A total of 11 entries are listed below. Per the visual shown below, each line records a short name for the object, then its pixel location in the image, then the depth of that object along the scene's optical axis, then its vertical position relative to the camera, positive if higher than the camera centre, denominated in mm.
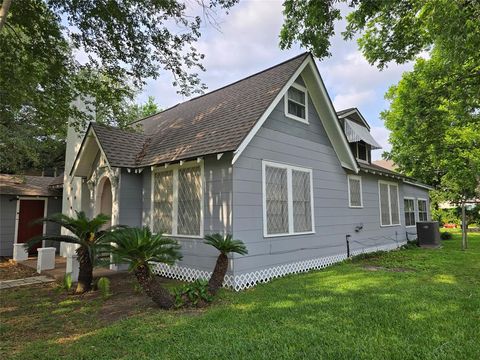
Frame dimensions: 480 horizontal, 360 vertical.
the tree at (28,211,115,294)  6863 -504
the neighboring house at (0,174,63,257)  12734 +481
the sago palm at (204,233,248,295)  6152 -789
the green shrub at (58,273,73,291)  6957 -1479
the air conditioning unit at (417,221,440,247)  15172 -978
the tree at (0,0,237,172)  7277 +4312
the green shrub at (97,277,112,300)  6575 -1495
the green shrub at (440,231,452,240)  19594 -1397
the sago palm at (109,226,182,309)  5199 -644
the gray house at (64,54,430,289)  7449 +1140
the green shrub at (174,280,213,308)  5695 -1478
